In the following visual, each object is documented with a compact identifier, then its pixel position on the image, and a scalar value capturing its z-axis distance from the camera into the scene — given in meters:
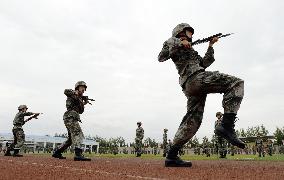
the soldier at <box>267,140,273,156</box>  16.28
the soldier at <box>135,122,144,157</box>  12.77
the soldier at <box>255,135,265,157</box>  13.13
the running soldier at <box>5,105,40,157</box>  8.34
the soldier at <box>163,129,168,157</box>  13.45
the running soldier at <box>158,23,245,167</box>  2.92
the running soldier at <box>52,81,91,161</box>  5.33
